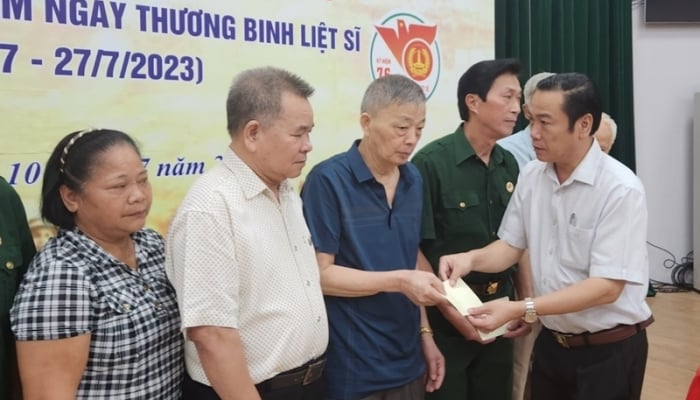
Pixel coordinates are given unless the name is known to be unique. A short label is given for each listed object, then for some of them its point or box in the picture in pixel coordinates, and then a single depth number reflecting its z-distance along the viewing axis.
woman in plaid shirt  1.34
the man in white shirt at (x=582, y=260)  1.92
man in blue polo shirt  1.86
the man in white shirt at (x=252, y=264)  1.42
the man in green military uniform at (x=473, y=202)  2.37
